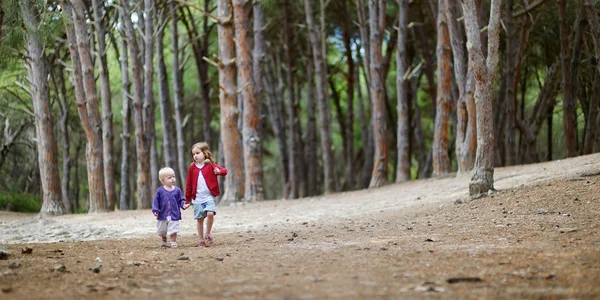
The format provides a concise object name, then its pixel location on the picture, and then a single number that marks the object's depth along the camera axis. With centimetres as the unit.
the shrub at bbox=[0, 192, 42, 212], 2678
